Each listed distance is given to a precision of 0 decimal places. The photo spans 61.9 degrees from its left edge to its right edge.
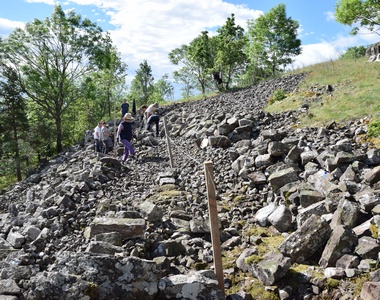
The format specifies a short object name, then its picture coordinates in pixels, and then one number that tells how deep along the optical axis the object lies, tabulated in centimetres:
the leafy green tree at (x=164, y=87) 9528
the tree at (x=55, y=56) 3222
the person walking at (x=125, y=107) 2481
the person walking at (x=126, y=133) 1453
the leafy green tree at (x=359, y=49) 6366
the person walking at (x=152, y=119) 1816
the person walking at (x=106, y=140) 1827
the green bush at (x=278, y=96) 1908
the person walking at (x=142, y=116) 2271
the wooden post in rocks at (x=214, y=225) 486
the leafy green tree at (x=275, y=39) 5094
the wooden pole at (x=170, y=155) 1333
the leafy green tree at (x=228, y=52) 3769
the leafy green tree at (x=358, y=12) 3528
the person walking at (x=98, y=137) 1836
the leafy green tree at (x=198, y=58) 4425
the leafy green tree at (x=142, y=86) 6334
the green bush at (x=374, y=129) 945
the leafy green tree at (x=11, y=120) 3262
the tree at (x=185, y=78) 6232
